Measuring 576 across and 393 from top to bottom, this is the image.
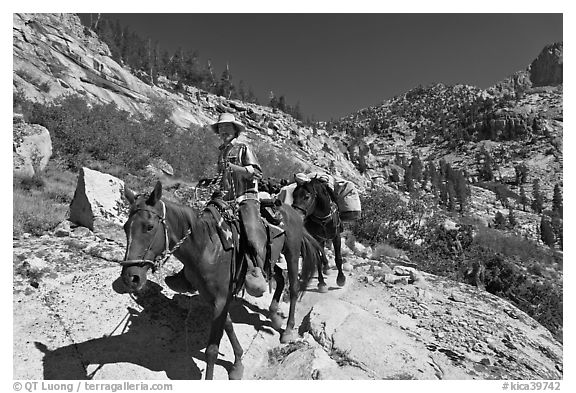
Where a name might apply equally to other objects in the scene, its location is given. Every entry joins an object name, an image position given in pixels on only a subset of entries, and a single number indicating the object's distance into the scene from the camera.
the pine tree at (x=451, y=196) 91.36
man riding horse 4.88
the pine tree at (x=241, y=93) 91.04
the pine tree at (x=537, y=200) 100.81
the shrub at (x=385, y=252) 12.49
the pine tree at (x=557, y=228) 77.76
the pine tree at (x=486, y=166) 126.94
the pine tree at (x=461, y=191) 96.56
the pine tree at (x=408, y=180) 102.78
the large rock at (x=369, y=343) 4.96
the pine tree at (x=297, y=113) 100.49
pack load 8.70
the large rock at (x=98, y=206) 7.00
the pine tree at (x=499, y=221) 81.60
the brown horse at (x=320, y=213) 7.30
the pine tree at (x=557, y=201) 93.19
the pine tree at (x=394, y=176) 111.31
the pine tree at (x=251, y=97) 93.88
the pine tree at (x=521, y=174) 119.50
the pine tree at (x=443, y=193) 94.69
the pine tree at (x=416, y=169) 118.12
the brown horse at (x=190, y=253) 3.38
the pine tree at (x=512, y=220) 84.90
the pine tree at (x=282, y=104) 102.81
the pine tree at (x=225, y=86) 85.94
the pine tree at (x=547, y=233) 76.06
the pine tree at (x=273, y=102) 101.06
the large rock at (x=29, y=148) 9.66
